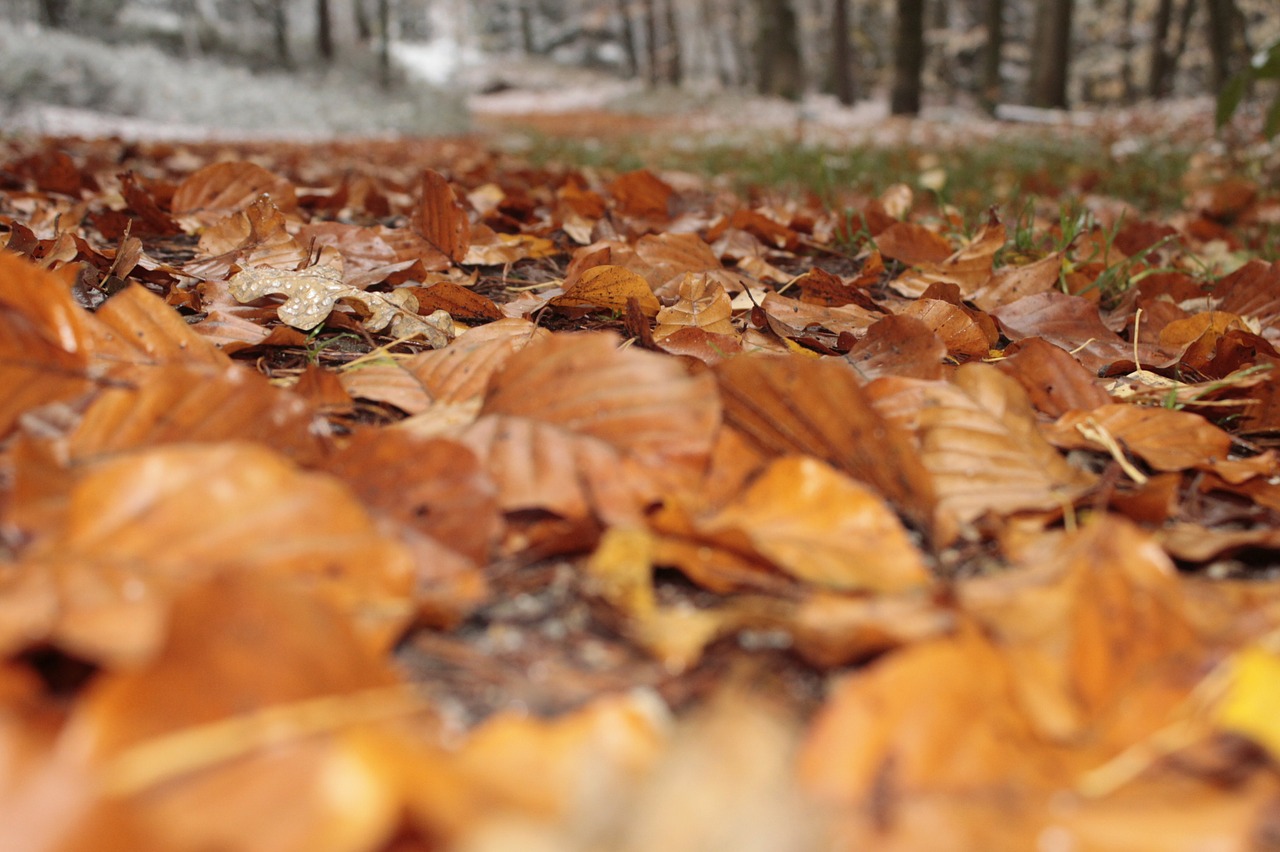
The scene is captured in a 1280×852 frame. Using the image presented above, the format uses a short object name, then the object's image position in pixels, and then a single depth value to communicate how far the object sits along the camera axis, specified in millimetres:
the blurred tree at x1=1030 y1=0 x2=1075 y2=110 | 10478
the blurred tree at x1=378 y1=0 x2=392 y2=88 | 18102
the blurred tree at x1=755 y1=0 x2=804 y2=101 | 15114
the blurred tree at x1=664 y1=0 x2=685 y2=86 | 22480
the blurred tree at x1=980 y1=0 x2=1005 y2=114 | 12242
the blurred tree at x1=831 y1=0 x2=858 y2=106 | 12962
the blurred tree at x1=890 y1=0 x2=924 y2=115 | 10453
